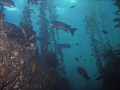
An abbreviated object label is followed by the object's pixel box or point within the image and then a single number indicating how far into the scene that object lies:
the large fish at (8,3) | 5.43
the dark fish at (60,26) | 6.39
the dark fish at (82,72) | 6.72
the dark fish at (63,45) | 11.26
